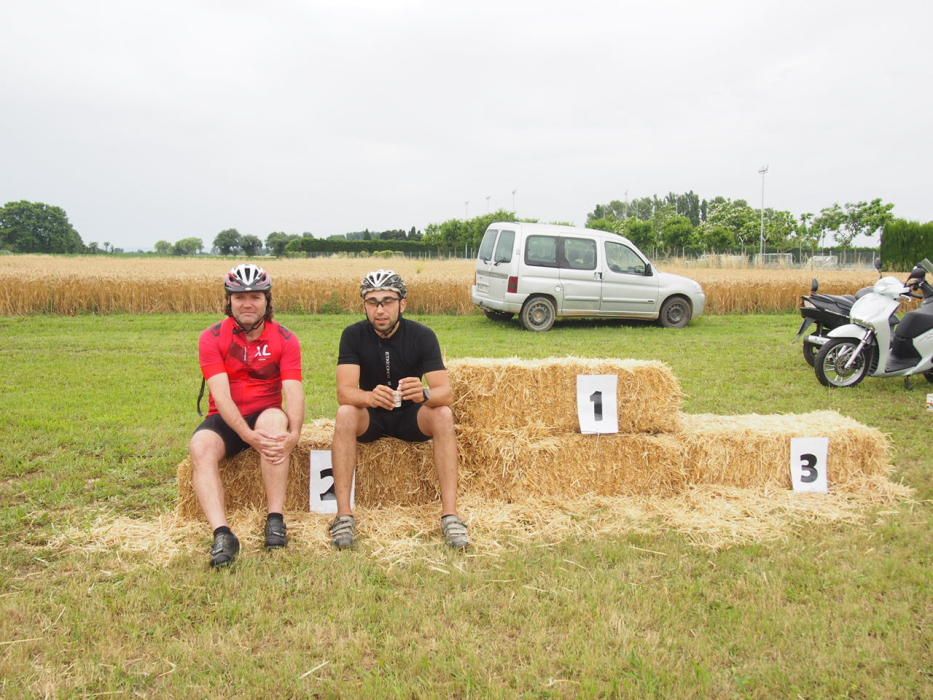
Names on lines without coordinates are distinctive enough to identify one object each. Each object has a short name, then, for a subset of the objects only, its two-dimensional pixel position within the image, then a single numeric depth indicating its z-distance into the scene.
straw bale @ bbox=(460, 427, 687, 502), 4.38
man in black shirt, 4.00
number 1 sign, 4.50
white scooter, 7.38
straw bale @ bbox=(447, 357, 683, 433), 4.43
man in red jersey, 3.84
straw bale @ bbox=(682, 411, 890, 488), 4.59
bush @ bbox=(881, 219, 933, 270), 35.62
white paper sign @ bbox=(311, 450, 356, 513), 4.19
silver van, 13.40
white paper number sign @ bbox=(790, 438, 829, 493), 4.60
